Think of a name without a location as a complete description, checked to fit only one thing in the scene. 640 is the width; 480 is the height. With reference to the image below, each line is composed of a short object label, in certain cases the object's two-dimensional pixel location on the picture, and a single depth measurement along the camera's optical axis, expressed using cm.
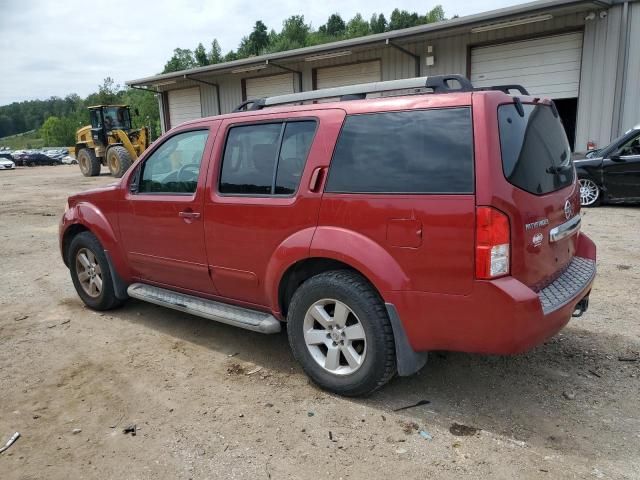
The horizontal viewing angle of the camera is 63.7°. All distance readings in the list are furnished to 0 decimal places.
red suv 271
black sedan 978
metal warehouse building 1224
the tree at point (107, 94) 7855
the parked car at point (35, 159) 4623
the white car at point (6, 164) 3891
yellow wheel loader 2112
